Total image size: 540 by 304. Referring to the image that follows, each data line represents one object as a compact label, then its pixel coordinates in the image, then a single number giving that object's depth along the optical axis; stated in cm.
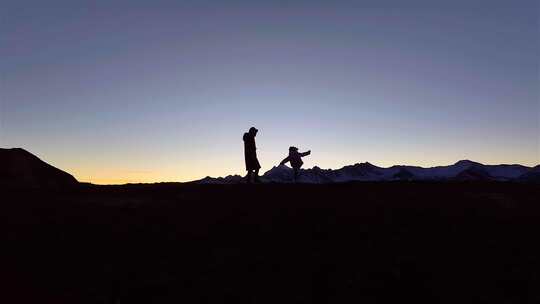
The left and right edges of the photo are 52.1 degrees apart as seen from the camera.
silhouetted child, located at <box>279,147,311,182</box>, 2386
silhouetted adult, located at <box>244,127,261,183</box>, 2218
